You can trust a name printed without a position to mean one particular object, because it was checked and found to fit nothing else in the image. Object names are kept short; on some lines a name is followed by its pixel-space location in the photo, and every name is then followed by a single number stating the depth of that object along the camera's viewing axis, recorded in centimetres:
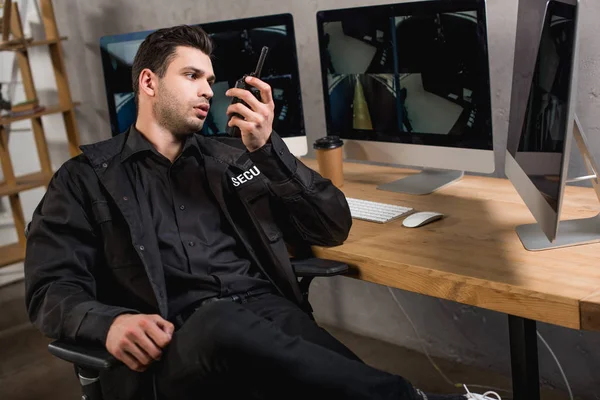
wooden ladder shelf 370
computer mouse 208
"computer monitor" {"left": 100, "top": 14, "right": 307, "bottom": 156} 259
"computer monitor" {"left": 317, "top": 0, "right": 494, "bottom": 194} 220
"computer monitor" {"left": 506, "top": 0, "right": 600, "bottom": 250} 152
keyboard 218
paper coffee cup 245
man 177
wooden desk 158
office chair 160
